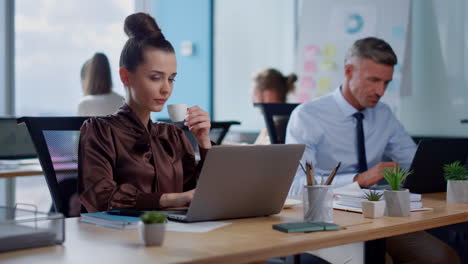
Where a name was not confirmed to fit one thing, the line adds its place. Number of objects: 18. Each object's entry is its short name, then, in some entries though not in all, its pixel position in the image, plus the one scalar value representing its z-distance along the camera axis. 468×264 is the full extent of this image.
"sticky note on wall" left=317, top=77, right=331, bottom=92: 4.33
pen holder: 1.54
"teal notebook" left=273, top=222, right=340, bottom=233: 1.40
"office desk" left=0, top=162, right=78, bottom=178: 3.31
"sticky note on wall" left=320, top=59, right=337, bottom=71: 4.28
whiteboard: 3.87
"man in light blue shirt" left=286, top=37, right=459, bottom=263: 2.80
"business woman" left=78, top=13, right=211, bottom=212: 1.69
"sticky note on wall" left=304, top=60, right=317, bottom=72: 4.39
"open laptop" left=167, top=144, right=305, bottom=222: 1.46
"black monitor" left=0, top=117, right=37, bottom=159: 3.57
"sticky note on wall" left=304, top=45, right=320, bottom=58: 4.37
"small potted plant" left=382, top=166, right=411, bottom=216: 1.69
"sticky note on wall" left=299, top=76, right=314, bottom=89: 4.46
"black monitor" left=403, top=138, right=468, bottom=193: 2.10
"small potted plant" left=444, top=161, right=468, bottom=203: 2.02
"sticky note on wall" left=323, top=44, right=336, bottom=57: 4.27
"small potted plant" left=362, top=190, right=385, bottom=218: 1.65
